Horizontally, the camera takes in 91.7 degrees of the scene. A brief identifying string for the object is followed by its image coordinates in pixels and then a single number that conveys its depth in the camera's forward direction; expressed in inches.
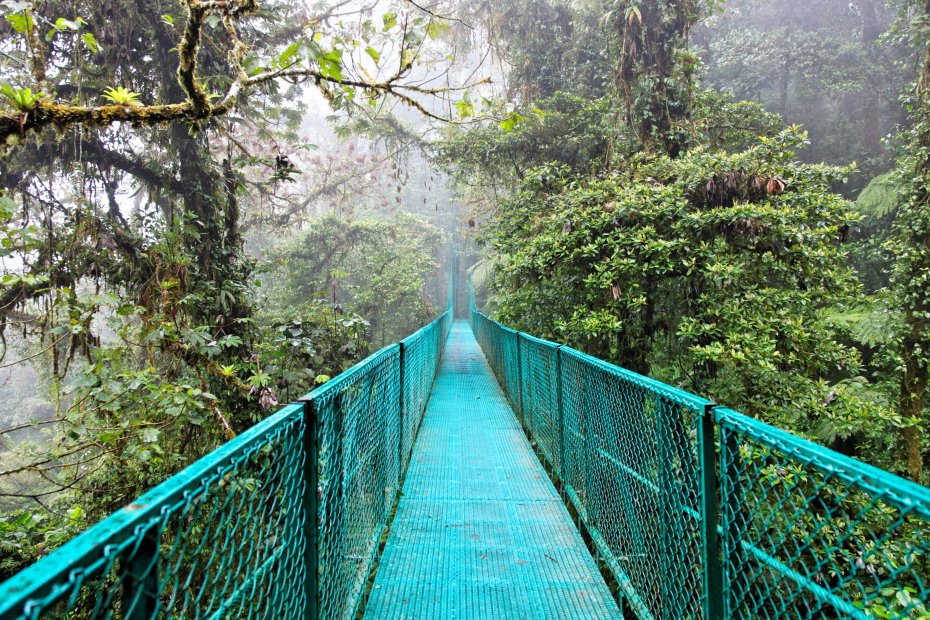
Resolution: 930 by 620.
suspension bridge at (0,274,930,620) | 30.5
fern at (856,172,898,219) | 287.3
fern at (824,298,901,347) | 203.5
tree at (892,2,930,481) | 184.2
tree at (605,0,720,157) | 220.7
